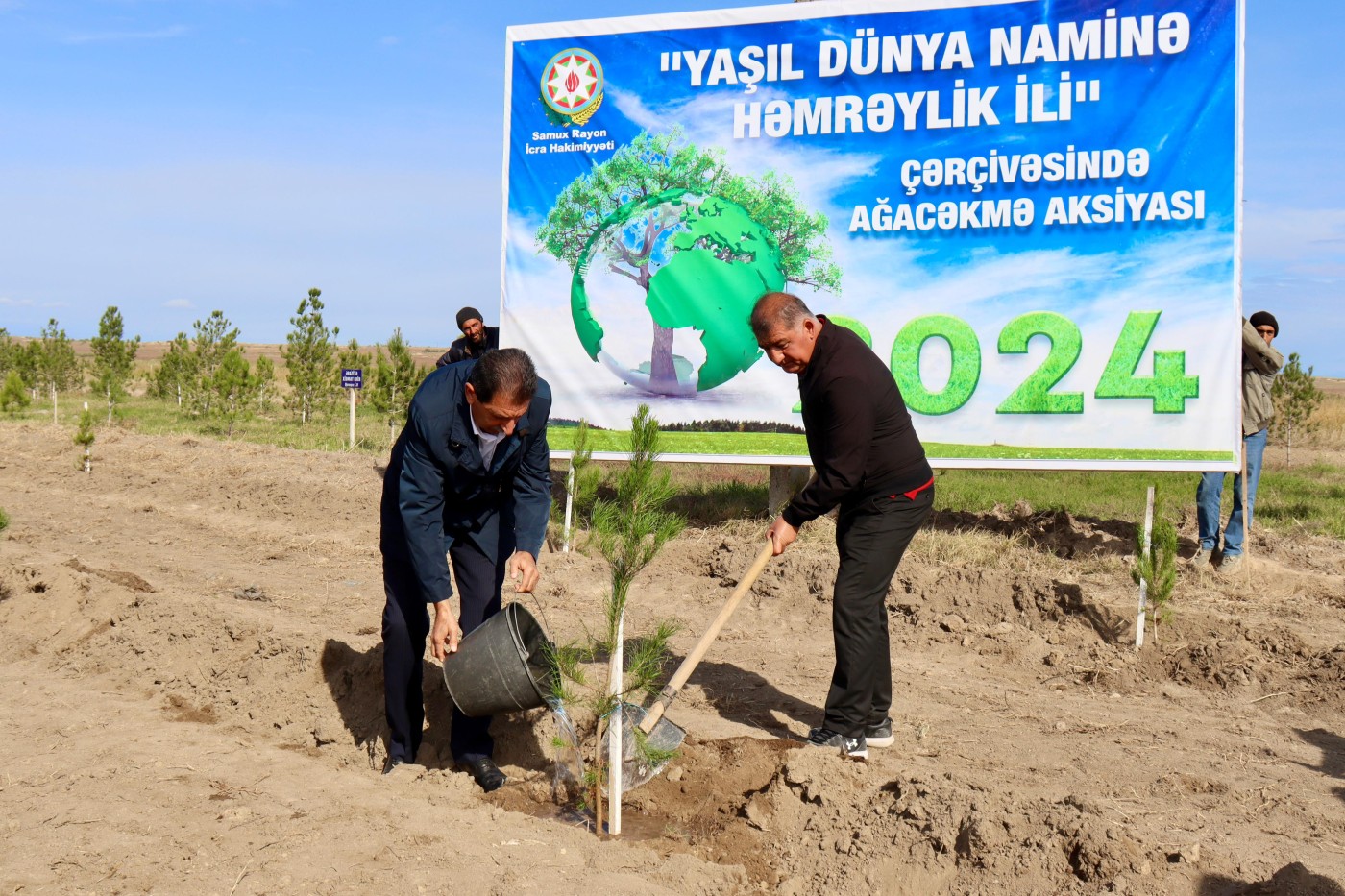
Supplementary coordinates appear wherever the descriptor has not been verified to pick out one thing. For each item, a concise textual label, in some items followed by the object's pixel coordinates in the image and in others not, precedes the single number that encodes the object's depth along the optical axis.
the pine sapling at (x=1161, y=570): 6.49
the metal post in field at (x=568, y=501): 9.26
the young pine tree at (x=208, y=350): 23.70
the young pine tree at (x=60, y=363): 26.78
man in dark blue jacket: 3.98
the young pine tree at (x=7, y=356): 31.65
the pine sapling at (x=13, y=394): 22.27
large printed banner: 8.39
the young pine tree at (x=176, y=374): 24.17
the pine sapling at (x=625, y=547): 3.99
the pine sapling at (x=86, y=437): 13.60
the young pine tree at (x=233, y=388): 20.44
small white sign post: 14.26
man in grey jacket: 8.24
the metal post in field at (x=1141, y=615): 6.56
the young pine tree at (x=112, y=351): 26.11
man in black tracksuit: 4.55
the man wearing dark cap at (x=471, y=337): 9.72
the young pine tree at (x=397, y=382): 19.47
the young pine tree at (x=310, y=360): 21.75
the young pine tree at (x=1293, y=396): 17.69
